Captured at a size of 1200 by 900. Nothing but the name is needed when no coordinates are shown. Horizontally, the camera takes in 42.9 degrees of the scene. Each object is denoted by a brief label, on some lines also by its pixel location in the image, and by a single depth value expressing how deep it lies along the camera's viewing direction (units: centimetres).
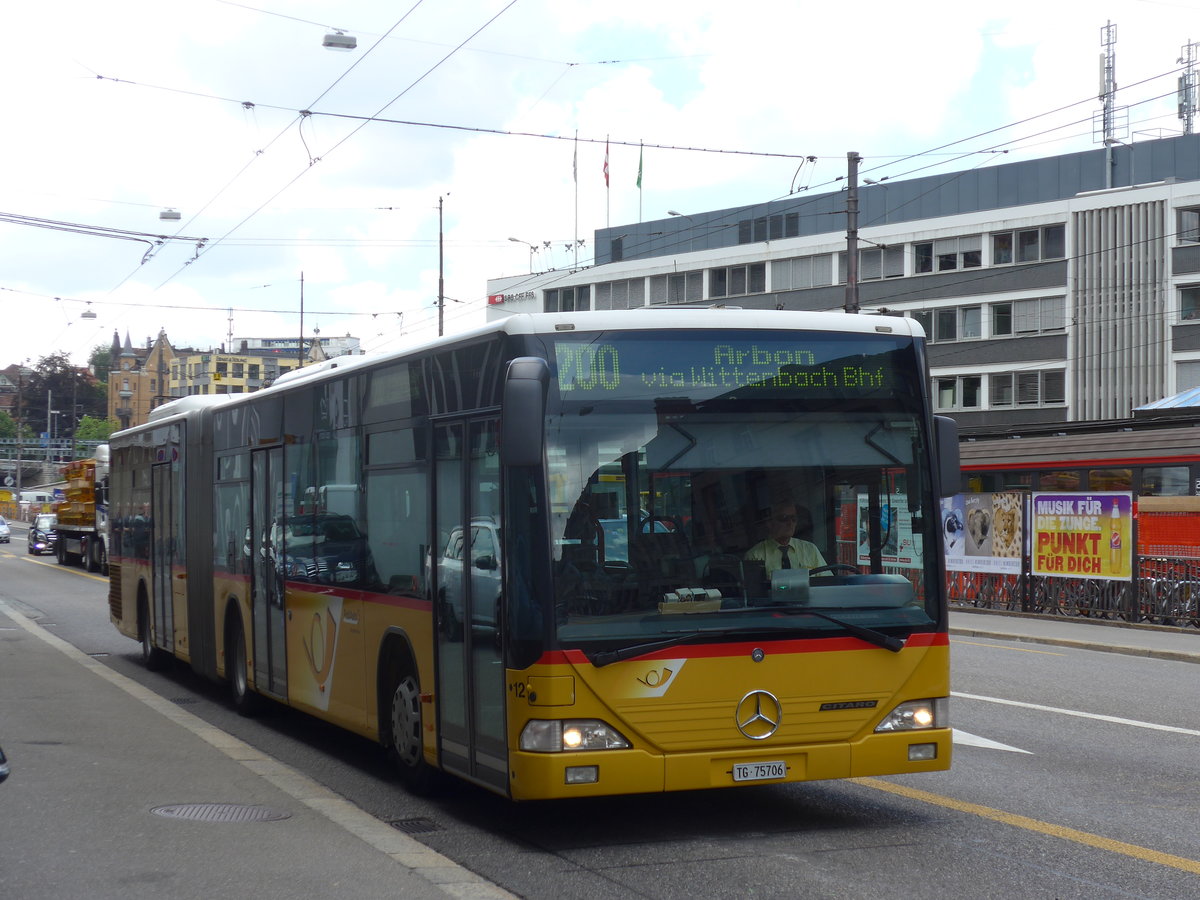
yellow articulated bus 708
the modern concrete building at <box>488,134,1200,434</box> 5459
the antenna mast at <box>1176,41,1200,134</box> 6431
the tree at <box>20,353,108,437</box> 11981
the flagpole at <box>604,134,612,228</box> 5597
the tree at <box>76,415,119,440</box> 13562
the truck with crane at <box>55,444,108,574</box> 4409
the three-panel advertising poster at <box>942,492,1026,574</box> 2408
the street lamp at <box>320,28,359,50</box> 1805
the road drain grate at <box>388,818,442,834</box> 787
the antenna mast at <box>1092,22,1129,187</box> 5988
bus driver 730
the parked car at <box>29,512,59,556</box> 5832
